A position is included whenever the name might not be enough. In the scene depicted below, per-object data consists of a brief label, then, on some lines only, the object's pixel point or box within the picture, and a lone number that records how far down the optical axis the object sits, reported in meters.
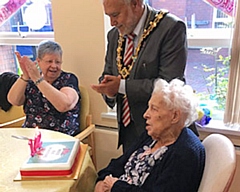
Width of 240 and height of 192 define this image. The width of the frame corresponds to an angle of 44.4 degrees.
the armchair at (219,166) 1.01
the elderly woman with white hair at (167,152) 1.15
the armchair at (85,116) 2.11
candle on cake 1.29
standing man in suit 1.45
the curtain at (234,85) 1.73
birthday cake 1.18
